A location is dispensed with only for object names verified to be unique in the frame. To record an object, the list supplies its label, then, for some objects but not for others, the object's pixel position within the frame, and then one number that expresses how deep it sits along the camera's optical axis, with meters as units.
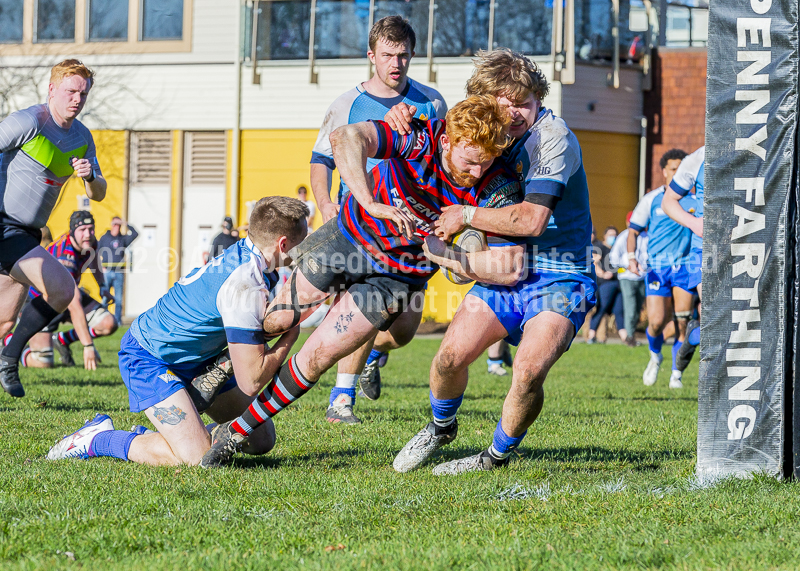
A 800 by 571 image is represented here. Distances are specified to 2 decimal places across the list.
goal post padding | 8.37
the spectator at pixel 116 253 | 39.69
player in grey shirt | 12.87
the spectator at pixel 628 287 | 31.70
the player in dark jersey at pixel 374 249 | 8.70
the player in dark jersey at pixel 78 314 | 19.19
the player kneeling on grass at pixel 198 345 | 9.02
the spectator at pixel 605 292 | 35.44
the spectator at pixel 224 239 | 29.07
